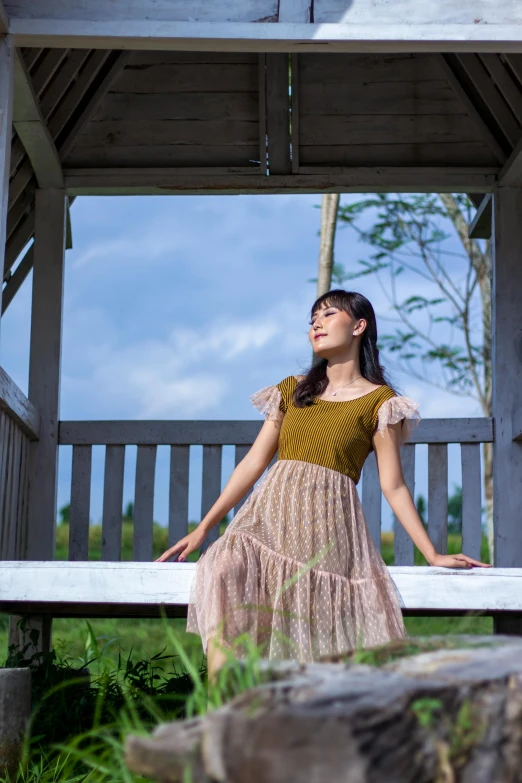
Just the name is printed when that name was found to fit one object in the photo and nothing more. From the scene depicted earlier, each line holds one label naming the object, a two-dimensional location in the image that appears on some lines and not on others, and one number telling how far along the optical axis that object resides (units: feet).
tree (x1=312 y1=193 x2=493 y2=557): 43.93
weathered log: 3.99
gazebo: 17.02
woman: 10.05
